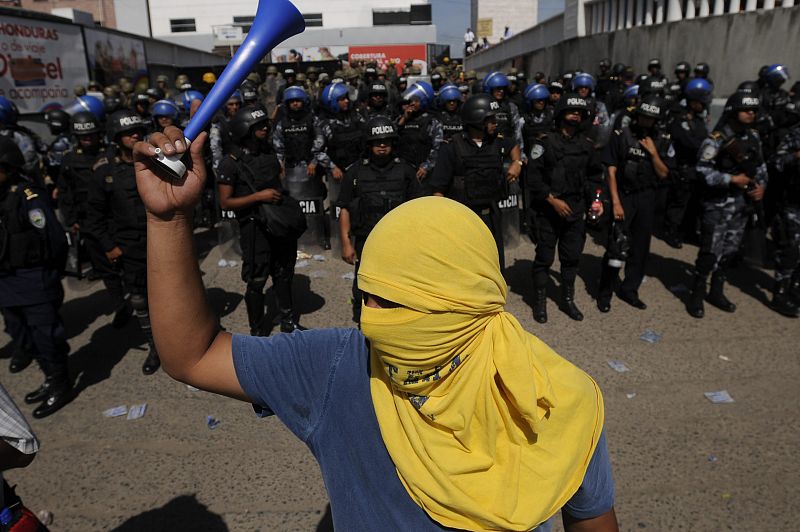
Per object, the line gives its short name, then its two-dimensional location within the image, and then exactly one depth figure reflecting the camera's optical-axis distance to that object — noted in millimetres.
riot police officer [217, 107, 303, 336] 5141
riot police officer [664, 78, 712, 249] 7449
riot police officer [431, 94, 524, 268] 5453
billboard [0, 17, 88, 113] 11461
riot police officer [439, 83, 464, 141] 8609
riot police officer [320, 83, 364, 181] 8141
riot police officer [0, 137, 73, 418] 4148
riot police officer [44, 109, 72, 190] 8064
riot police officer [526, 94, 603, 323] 5539
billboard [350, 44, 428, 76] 39875
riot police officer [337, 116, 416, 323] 5184
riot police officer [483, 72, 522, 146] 8594
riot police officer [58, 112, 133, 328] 5773
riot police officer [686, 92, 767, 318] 5410
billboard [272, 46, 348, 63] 35312
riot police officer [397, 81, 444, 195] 8312
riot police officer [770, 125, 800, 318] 5559
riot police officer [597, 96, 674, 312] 5652
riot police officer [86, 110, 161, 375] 4746
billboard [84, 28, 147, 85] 15149
